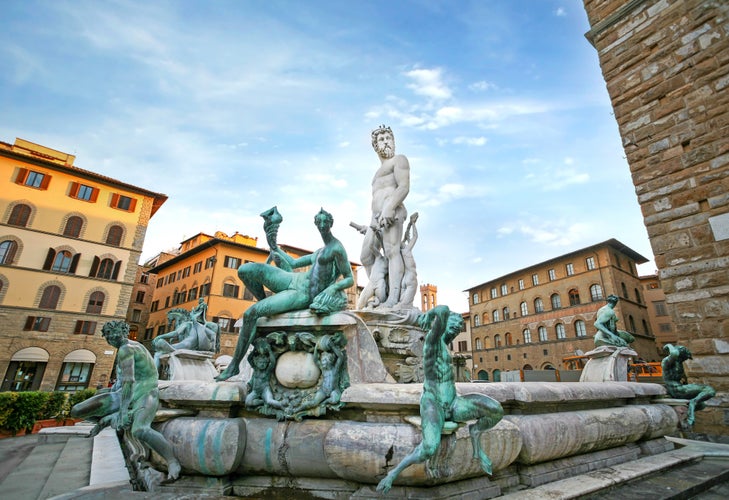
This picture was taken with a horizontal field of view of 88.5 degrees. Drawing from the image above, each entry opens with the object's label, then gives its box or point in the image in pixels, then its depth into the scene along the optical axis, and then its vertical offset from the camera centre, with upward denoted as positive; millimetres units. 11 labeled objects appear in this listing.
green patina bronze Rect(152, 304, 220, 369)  5305 +514
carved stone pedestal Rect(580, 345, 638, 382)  4793 +106
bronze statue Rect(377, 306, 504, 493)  1872 -138
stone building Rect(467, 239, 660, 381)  31562 +5668
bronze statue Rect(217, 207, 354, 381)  2604 +590
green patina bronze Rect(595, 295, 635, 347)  5090 +546
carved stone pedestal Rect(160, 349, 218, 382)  4726 +47
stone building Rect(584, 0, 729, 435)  5340 +3431
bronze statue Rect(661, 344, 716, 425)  4051 -115
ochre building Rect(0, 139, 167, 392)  22406 +6494
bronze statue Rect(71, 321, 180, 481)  2219 -198
